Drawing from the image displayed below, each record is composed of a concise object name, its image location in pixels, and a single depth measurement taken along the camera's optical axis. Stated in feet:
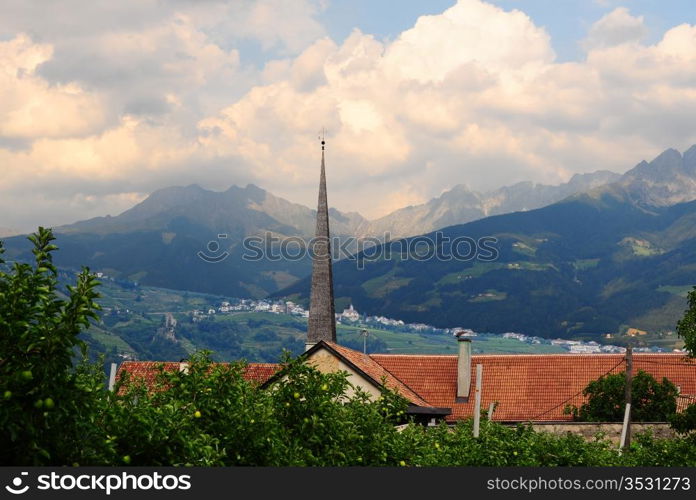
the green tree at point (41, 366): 40.11
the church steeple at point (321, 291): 240.18
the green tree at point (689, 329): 107.45
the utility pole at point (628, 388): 133.17
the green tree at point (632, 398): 174.09
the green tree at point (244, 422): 47.57
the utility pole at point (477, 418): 102.32
